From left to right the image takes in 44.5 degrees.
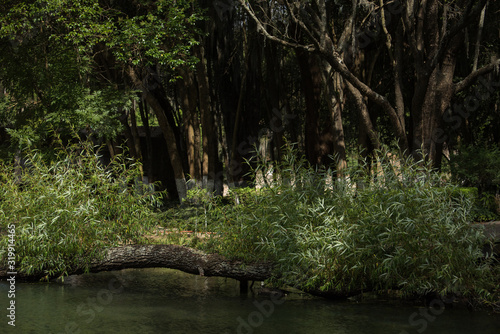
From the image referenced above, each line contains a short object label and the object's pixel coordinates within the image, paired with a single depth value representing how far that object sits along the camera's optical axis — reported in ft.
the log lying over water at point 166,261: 31.53
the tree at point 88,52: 47.55
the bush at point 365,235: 27.53
